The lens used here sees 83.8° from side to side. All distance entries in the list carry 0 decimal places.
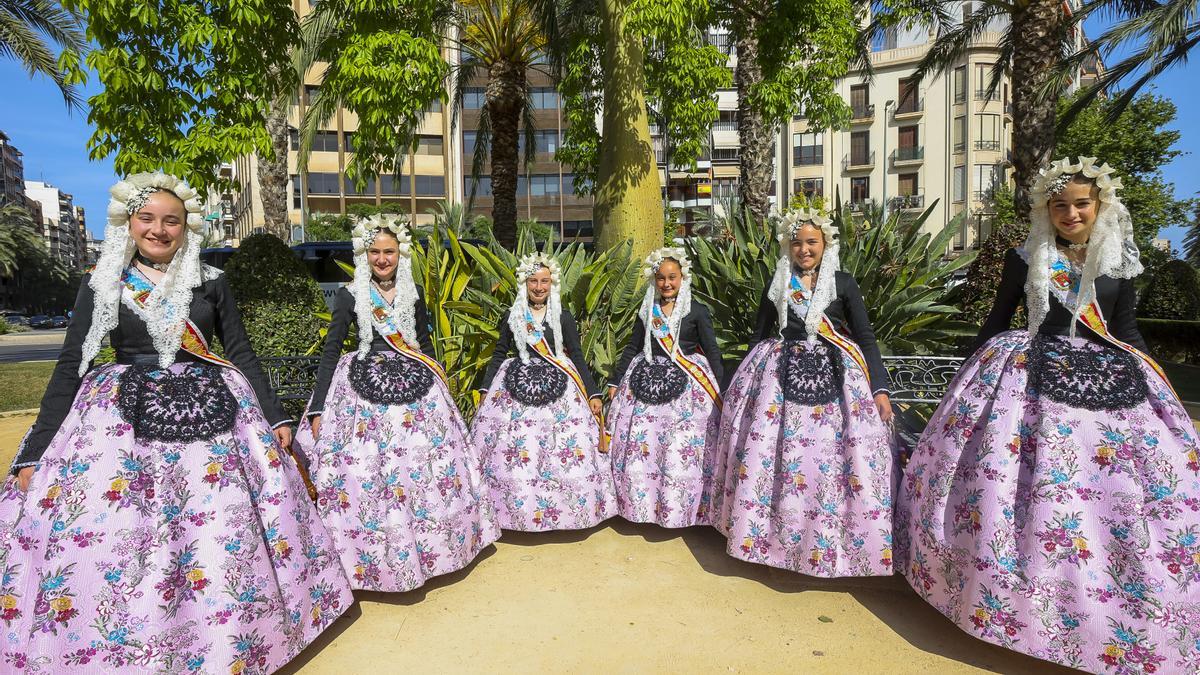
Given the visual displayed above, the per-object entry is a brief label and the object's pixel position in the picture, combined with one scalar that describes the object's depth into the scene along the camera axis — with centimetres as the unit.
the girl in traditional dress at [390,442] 349
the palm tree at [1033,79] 967
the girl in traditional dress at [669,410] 436
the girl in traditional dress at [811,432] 354
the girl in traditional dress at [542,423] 431
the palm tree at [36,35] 1188
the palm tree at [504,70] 1319
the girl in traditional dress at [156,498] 247
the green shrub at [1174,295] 1382
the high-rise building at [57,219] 9819
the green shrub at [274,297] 608
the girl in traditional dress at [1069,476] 265
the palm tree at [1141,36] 928
